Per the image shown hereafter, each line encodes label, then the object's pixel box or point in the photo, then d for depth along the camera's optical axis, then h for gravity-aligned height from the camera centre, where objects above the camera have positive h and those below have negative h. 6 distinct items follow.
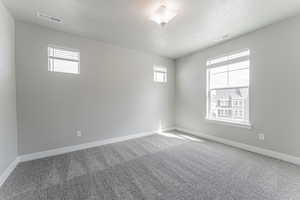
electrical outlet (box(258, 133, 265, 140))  2.79 -0.82
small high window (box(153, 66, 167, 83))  4.52 +0.88
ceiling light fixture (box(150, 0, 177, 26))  2.02 +1.43
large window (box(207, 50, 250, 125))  3.10 +0.29
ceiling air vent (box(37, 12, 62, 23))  2.29 +1.49
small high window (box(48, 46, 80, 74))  2.78 +0.88
